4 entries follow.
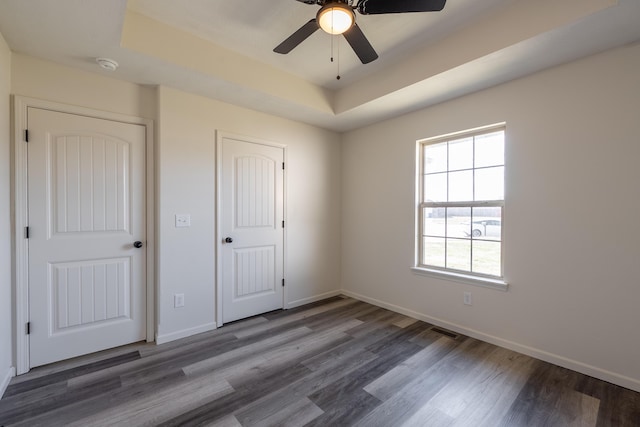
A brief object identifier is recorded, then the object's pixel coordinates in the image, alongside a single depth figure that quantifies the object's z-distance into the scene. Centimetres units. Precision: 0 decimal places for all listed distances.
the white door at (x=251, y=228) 306
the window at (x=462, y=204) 268
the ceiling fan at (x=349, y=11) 152
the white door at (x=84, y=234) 220
